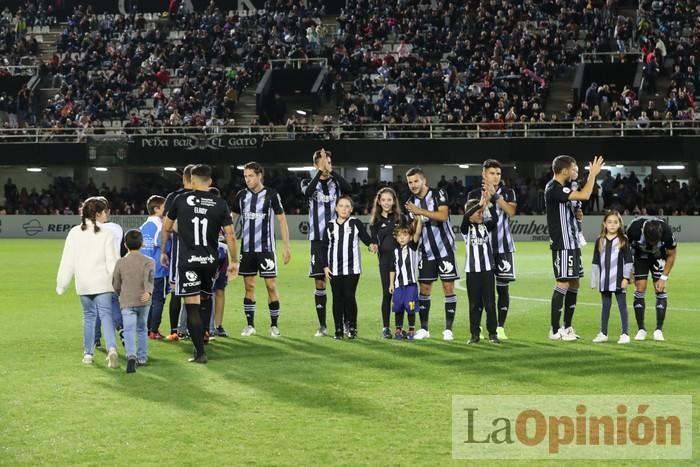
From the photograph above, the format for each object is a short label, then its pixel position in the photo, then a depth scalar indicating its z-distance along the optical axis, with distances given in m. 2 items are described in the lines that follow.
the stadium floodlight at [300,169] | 46.81
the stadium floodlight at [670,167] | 44.47
